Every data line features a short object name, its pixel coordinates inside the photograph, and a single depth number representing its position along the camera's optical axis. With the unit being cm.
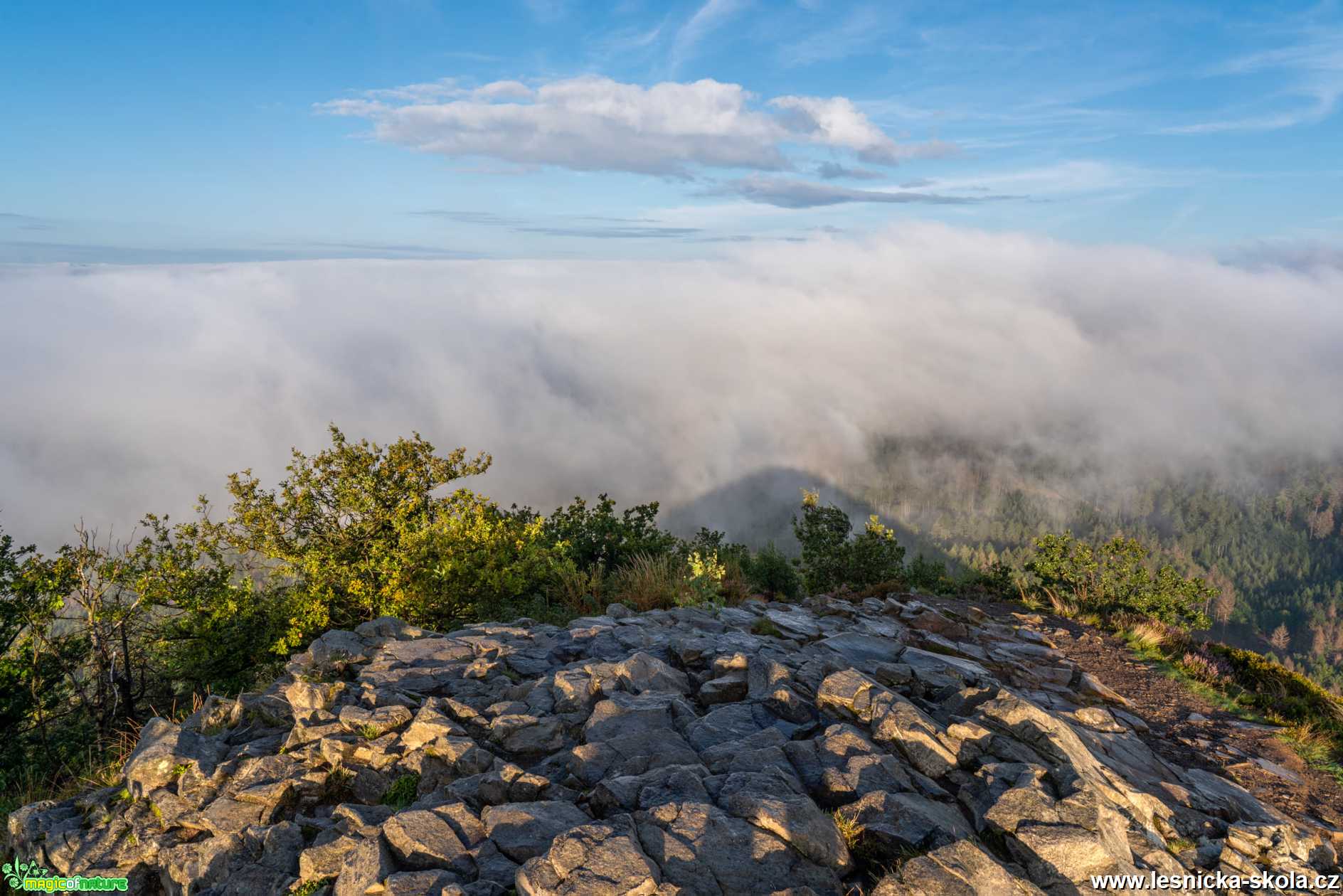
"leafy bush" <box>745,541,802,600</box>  1891
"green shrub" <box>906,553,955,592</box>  2098
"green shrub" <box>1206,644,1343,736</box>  1278
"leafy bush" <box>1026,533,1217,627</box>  2017
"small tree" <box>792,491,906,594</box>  1994
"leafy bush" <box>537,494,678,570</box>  1805
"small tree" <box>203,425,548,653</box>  1328
